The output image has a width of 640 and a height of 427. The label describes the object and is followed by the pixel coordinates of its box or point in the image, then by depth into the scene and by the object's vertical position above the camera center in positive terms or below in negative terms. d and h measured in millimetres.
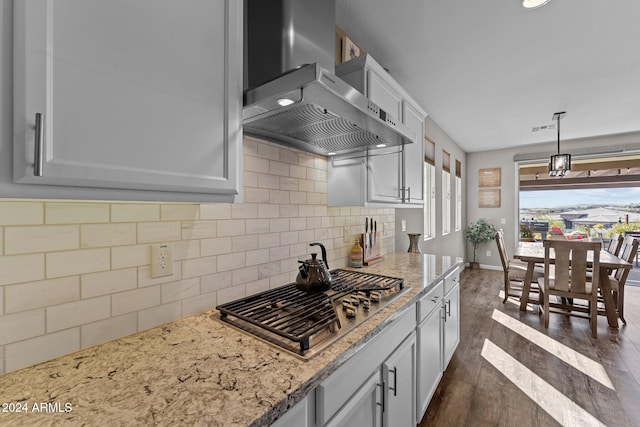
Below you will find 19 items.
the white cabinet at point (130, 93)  561 +284
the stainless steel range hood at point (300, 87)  969 +433
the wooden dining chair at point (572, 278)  2982 -683
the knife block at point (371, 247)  2174 -266
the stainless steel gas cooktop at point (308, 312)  939 -396
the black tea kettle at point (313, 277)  1380 -309
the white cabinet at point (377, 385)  891 -636
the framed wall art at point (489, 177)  6109 +790
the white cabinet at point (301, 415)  716 -529
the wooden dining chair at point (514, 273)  3863 -792
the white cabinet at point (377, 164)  1747 +334
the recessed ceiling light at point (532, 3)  1758 +1304
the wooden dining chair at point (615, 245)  3971 -429
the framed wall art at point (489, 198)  6117 +344
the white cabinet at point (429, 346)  1599 -811
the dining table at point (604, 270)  3095 -653
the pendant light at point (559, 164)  3762 +674
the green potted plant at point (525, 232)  6102 -384
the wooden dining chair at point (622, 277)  3186 -695
